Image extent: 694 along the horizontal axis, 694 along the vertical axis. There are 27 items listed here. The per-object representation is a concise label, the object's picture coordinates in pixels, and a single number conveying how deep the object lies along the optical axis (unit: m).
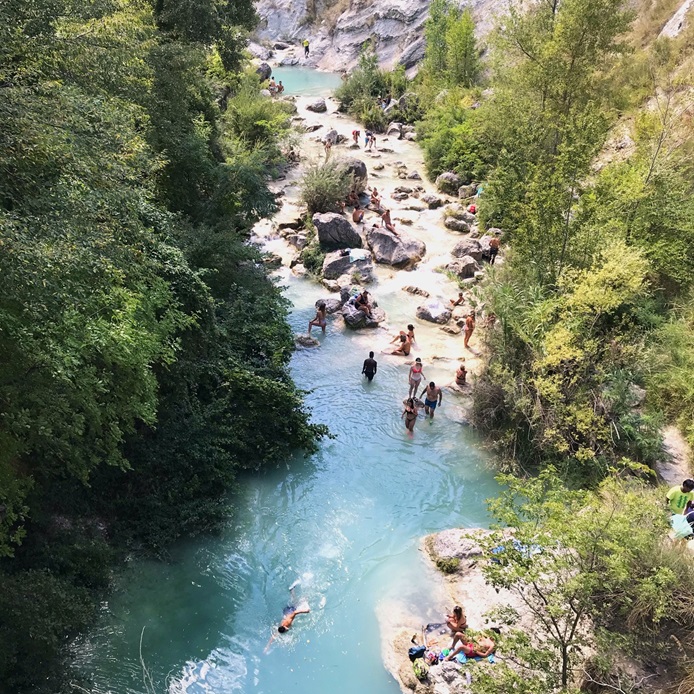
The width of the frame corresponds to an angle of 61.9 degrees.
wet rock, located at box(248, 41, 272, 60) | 50.64
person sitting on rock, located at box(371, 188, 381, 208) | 24.59
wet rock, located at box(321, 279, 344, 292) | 19.30
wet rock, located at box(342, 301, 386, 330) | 17.20
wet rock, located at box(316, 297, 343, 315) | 17.95
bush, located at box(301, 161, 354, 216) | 22.66
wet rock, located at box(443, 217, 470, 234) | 23.02
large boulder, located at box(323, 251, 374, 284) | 19.92
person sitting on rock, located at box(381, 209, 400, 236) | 22.17
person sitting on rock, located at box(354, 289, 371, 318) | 17.41
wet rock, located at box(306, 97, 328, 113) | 38.56
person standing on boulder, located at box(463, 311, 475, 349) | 16.23
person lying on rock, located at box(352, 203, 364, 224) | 22.77
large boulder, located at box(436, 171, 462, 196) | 26.48
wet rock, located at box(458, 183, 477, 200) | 25.55
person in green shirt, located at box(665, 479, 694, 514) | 9.53
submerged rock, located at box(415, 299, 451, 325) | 17.66
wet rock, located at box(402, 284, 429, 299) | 19.09
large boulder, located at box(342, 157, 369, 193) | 24.61
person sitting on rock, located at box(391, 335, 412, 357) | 16.01
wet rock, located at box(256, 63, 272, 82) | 41.61
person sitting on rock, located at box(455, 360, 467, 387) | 14.62
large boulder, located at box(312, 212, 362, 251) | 21.14
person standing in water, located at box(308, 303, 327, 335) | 16.88
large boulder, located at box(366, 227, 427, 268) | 20.62
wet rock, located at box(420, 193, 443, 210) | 25.20
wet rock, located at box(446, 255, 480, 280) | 19.75
